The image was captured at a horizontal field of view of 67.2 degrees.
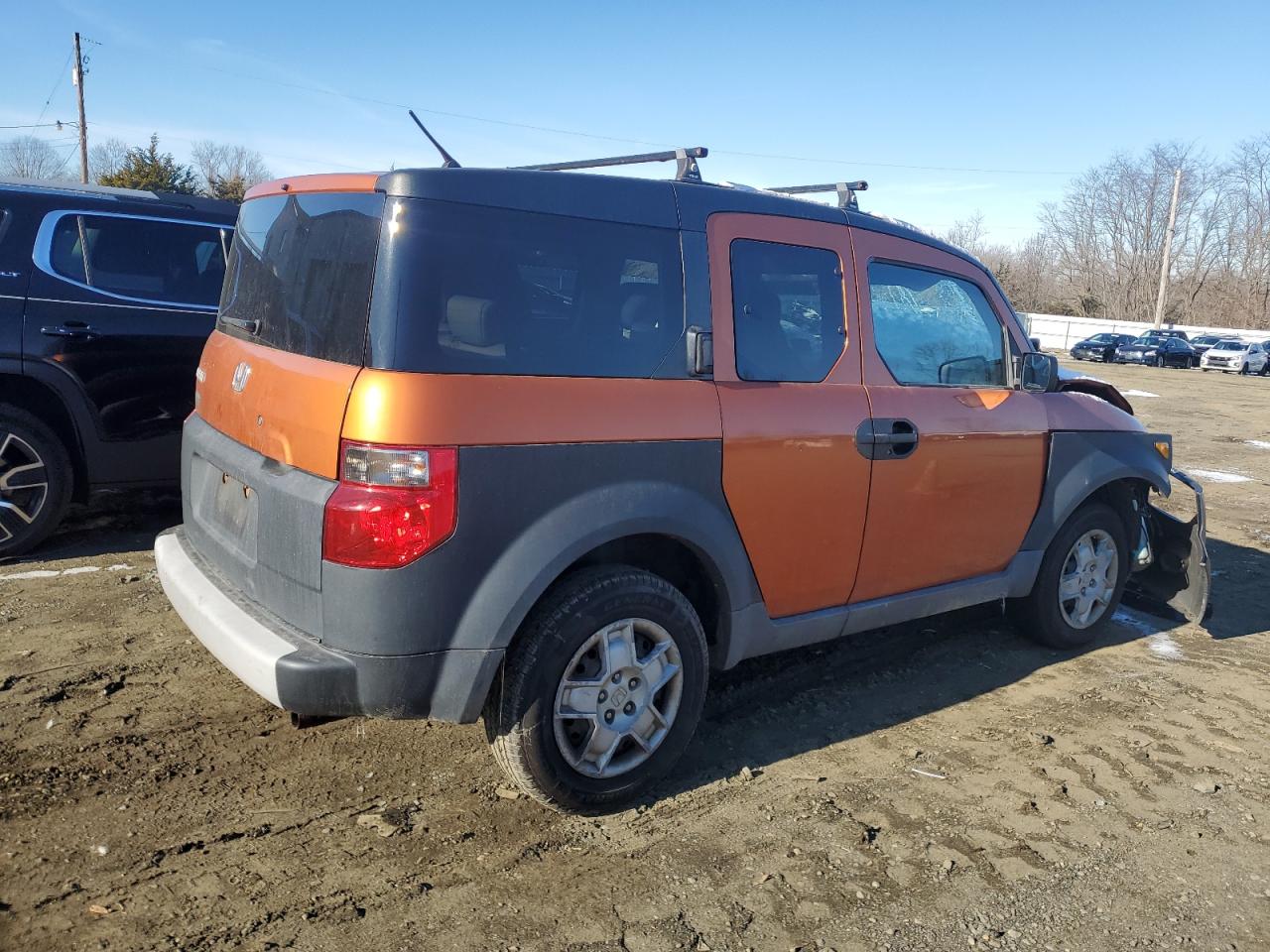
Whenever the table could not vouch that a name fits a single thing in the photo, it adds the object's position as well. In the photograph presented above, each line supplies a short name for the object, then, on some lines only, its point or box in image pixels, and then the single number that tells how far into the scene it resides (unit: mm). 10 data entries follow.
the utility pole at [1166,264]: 53812
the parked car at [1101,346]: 41875
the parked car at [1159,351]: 39719
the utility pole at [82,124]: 38875
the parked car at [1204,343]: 40188
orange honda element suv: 2740
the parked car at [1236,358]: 37812
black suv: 5242
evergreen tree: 30750
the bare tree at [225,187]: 30152
